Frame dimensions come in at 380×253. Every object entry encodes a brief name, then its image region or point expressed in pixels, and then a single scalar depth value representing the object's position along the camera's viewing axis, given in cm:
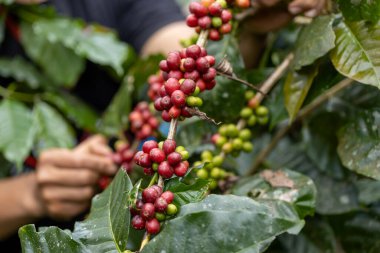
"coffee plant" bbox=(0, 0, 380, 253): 46
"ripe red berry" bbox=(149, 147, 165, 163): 49
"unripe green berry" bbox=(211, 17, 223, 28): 60
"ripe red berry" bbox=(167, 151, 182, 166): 48
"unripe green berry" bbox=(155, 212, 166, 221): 47
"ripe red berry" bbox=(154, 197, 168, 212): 46
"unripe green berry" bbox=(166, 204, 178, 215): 46
